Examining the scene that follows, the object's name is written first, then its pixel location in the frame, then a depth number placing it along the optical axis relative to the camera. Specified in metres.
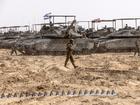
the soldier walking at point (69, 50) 18.02
